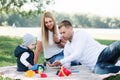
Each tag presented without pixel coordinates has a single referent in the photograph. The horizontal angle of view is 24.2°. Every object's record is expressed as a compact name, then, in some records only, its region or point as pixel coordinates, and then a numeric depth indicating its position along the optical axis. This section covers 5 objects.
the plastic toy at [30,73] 4.48
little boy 4.83
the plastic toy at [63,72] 4.46
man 4.42
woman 5.03
